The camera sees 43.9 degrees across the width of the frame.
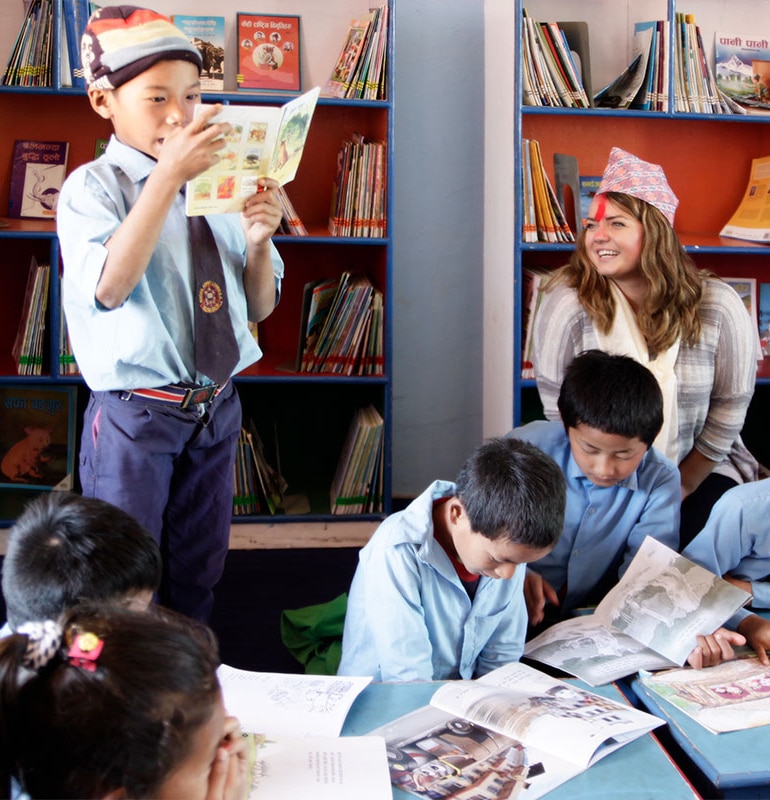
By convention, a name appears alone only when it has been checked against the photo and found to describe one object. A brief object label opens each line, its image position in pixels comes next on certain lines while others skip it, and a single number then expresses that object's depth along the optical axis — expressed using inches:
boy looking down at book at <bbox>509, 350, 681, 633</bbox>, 77.9
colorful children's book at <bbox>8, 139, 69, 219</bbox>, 129.3
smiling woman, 99.0
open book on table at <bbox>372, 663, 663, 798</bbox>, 44.9
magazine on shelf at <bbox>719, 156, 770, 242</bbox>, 133.2
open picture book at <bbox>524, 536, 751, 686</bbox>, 61.1
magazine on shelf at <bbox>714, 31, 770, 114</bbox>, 132.0
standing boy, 61.4
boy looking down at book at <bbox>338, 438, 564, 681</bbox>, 61.7
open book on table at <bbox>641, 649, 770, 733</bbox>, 52.8
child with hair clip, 31.5
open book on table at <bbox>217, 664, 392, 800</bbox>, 42.9
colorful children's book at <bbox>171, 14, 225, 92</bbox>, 126.4
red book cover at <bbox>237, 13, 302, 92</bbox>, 128.0
